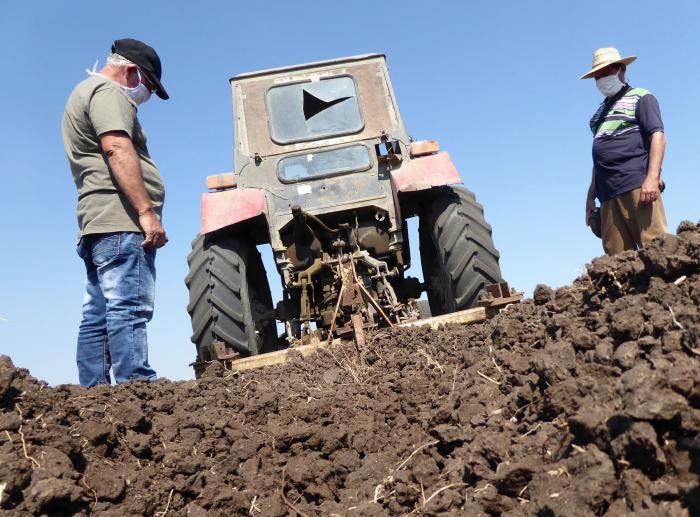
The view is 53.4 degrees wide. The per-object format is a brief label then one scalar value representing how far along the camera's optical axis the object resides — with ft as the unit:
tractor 15.37
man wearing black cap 11.21
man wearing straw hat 13.54
